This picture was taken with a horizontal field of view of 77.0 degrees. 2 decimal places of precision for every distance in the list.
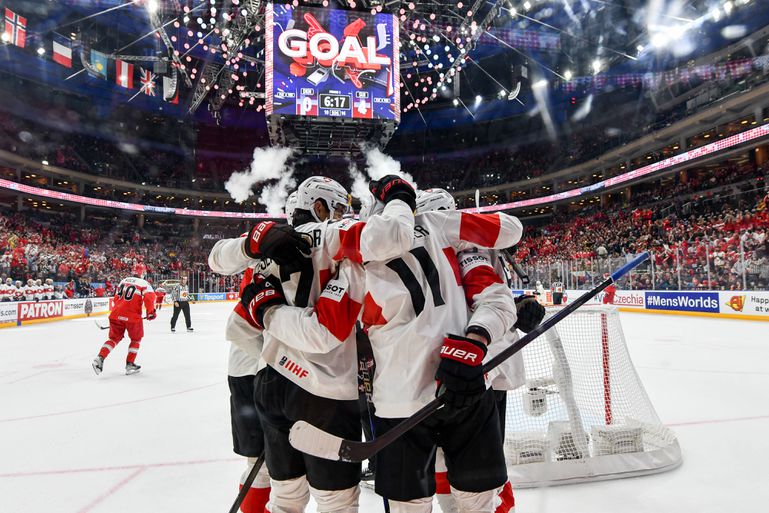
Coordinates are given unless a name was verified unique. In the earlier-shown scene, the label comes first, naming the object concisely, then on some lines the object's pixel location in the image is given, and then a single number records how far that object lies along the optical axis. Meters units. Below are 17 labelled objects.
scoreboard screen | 11.82
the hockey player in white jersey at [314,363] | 1.47
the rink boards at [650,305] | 10.97
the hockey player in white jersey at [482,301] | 1.60
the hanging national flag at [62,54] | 19.95
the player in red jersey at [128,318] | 6.13
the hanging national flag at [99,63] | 19.41
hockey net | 2.59
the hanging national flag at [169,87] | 18.52
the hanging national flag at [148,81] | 19.03
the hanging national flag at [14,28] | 16.68
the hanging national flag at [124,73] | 19.12
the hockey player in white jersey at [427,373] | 1.44
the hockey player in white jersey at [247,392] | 1.90
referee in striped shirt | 10.88
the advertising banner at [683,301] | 11.94
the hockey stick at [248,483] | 1.86
